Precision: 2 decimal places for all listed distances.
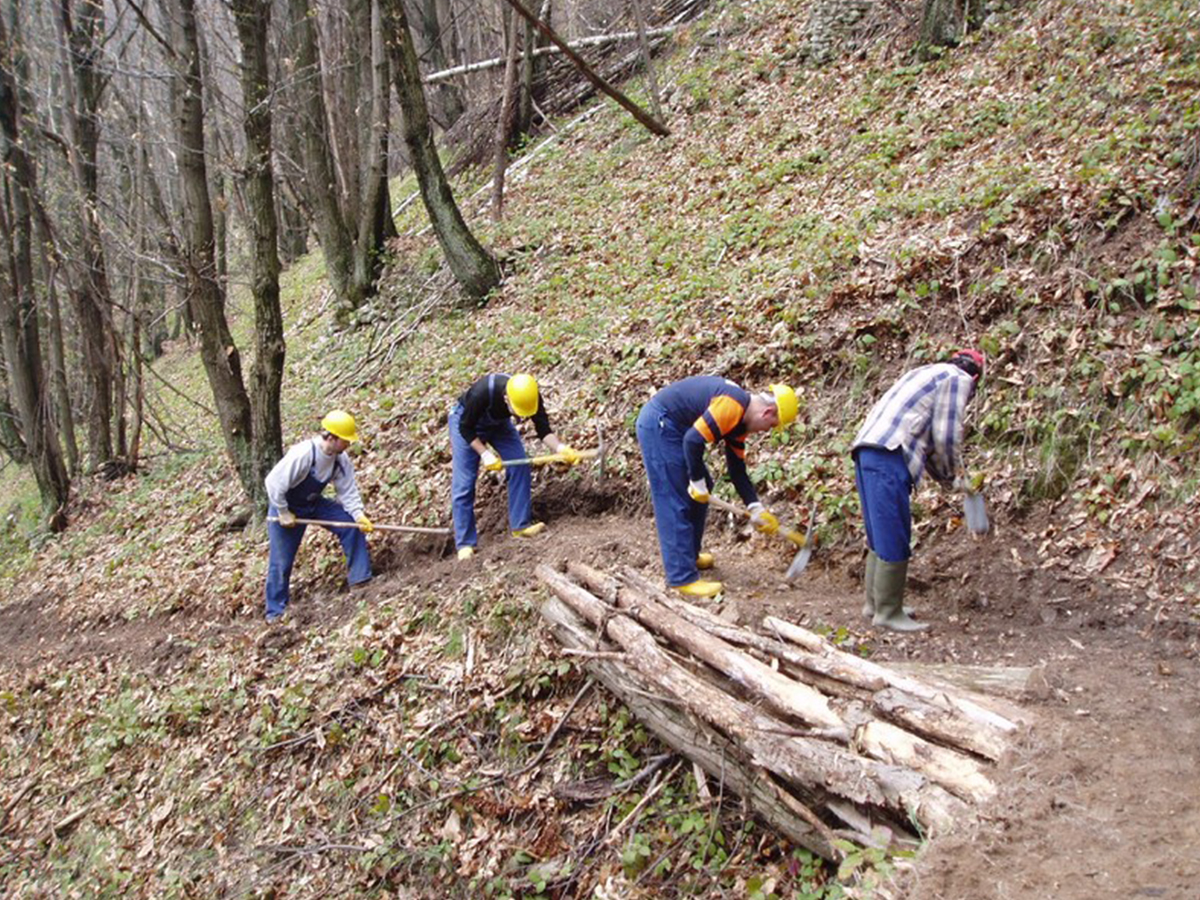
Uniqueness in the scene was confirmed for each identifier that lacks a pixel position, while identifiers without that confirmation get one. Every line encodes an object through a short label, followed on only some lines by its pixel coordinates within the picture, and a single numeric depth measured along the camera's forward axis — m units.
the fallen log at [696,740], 3.81
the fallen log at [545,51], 15.73
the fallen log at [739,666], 3.88
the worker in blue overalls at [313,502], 7.77
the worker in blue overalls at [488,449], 7.43
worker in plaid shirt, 4.95
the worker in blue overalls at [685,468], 5.56
